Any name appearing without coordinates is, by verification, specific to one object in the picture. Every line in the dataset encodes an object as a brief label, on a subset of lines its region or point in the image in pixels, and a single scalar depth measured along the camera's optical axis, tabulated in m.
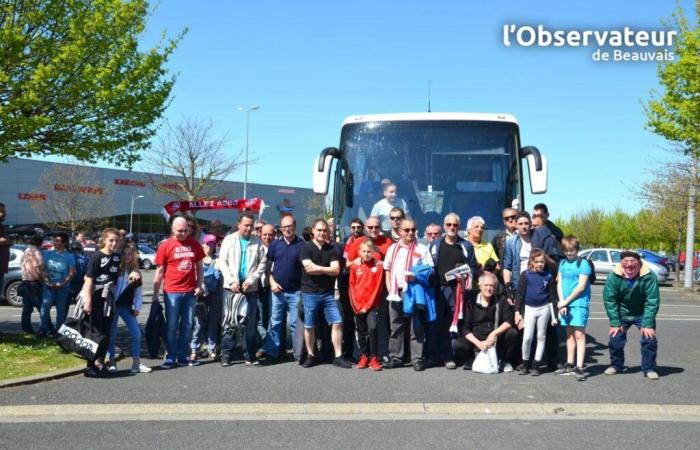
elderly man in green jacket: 8.18
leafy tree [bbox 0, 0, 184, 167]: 9.01
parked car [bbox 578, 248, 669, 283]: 28.98
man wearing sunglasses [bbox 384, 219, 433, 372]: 8.59
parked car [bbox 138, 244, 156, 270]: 36.19
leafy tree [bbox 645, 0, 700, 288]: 18.19
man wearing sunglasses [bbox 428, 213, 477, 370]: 8.62
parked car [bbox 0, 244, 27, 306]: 16.52
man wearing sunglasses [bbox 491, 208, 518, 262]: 8.95
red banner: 12.81
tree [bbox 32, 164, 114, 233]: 49.41
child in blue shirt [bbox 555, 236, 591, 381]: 8.30
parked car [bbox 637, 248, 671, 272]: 31.30
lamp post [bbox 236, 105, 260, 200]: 41.03
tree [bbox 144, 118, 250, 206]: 40.25
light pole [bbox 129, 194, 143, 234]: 62.26
